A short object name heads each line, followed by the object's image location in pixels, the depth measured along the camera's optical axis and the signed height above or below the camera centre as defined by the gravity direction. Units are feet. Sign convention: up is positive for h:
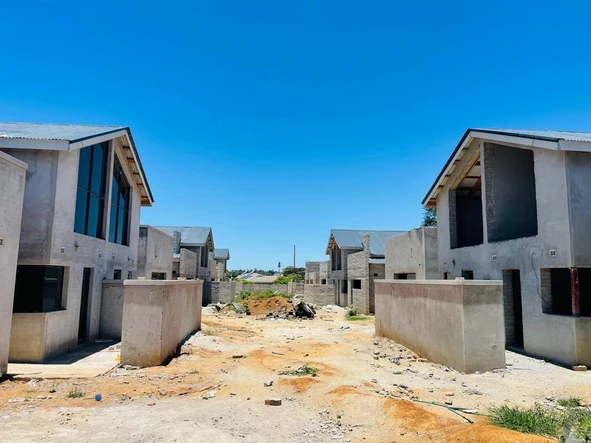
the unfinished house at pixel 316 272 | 136.51 -0.39
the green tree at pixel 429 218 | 148.02 +20.21
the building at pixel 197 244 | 120.78 +7.75
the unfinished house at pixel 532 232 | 34.88 +4.47
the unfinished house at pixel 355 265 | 89.61 +1.59
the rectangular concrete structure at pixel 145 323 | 33.71 -4.54
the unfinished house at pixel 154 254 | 67.36 +2.65
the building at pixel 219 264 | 150.73 +2.38
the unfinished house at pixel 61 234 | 35.37 +3.19
